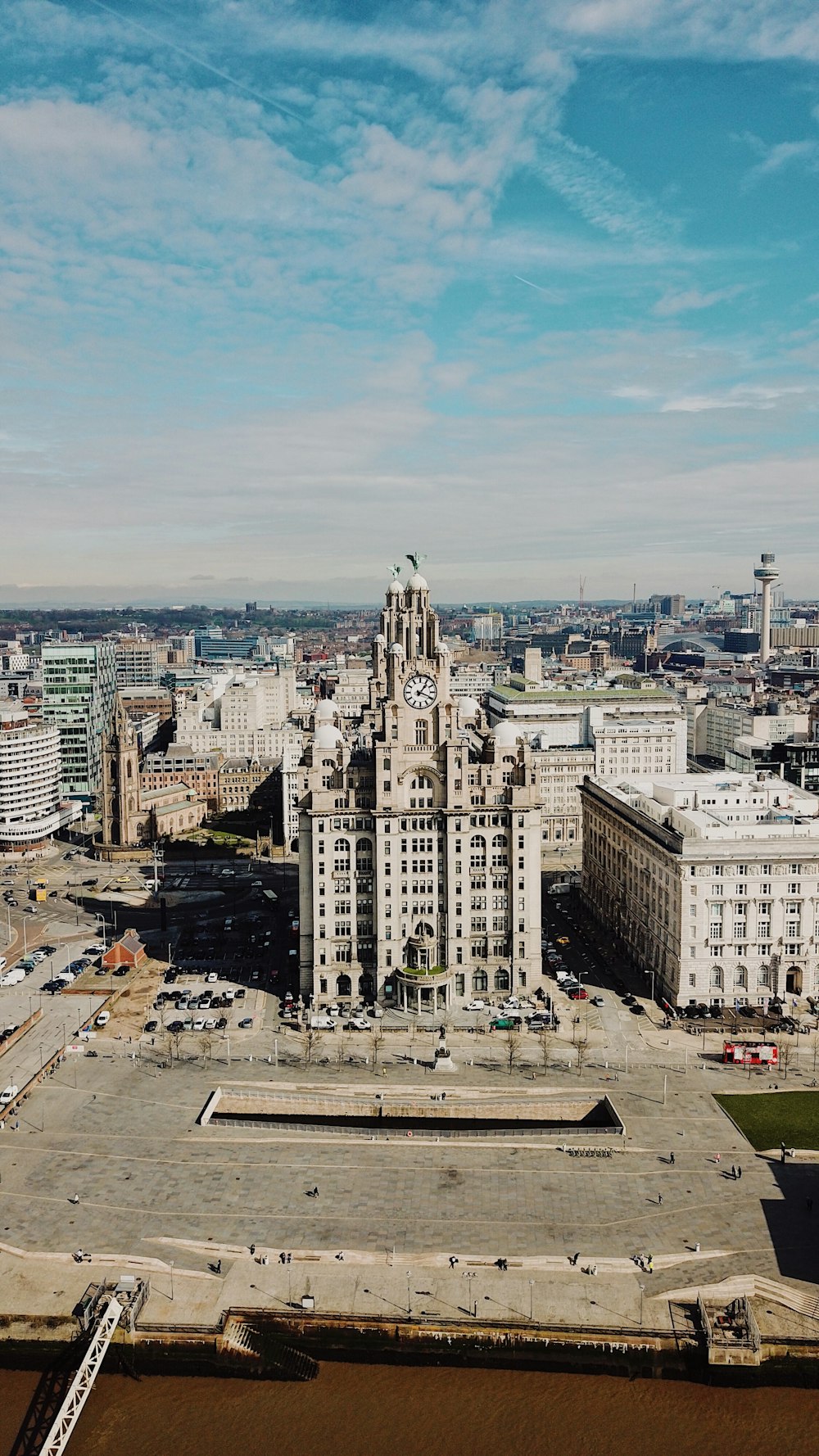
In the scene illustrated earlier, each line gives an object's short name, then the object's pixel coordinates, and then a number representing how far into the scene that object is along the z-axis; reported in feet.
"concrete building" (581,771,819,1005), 383.65
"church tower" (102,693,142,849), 653.30
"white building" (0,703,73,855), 638.12
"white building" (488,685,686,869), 617.62
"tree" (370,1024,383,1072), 344.69
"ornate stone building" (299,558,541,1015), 387.75
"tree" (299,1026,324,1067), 347.15
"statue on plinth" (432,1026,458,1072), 338.54
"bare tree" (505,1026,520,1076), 338.54
